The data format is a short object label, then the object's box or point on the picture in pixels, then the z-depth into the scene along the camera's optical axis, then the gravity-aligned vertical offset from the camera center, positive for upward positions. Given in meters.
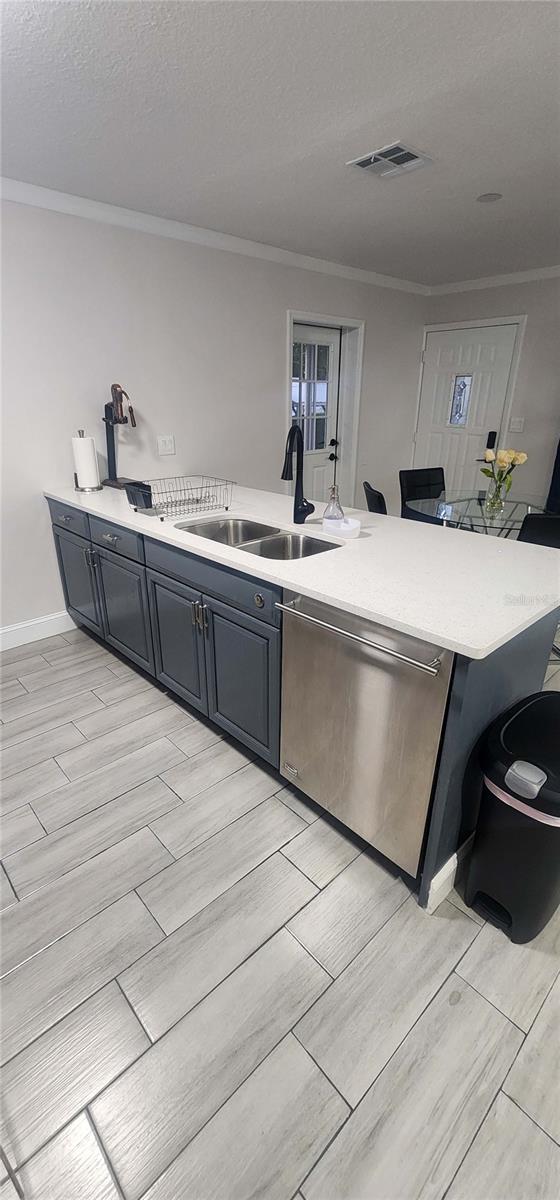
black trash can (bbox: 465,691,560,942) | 1.25 -1.01
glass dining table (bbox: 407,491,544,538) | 3.23 -0.72
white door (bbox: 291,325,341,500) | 4.34 -0.05
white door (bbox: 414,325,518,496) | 4.74 -0.01
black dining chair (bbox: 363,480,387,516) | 3.16 -0.61
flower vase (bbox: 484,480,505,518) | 3.05 -0.58
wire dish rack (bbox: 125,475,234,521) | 2.48 -0.54
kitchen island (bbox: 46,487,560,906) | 1.30 -0.73
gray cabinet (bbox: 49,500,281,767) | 1.84 -0.91
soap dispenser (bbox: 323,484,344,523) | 2.07 -0.44
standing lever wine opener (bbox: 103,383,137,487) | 3.02 -0.13
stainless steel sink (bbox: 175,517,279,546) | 2.32 -0.59
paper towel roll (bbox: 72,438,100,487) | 2.89 -0.38
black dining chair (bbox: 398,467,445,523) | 3.78 -0.62
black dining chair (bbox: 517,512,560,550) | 2.73 -0.66
